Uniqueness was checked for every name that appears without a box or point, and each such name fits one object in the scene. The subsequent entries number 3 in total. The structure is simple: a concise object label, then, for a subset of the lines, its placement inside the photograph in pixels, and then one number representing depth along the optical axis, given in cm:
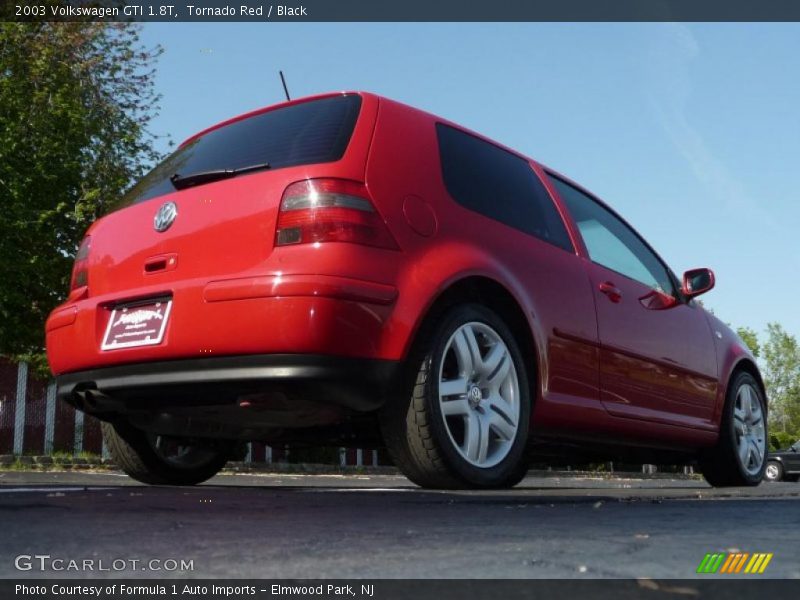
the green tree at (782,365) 7362
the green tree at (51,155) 1630
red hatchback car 351
